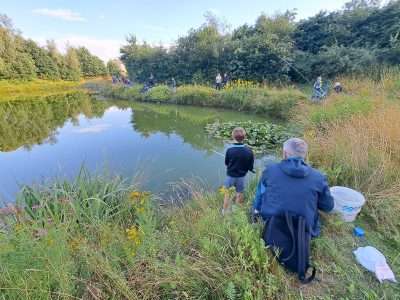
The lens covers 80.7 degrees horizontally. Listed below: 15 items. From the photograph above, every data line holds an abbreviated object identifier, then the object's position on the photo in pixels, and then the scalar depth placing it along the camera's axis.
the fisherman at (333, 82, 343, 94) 8.00
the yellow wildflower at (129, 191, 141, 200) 2.01
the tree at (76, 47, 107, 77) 44.09
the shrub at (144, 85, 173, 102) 14.30
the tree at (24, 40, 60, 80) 31.58
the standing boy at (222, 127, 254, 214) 3.01
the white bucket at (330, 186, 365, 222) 2.33
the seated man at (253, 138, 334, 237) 1.77
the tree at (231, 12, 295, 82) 14.13
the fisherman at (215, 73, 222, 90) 13.98
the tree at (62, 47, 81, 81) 36.45
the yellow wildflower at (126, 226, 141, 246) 1.59
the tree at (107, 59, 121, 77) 48.04
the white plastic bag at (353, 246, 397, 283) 1.74
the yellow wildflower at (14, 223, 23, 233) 1.67
